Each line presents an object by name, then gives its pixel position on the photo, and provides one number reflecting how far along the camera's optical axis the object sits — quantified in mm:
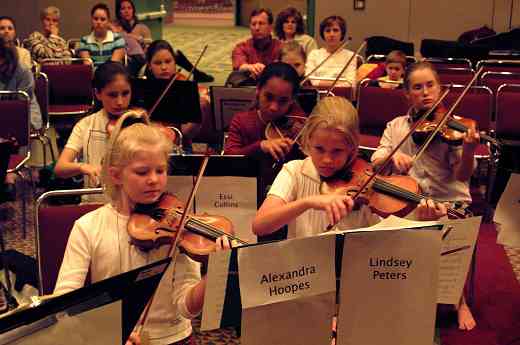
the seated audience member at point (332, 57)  5768
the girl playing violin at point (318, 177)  2174
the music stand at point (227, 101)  3668
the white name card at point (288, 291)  1494
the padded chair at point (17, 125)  4023
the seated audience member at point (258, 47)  5371
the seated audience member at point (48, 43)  6590
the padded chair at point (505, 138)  4297
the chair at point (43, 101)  4715
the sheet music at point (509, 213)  2127
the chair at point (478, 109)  4246
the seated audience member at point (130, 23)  7836
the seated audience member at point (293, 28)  6574
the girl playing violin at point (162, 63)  4145
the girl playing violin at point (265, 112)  3100
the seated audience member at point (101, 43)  6750
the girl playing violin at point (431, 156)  3135
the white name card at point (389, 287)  1585
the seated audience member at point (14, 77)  4671
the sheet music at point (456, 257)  1659
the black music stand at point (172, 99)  3762
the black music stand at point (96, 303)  1180
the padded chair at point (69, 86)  5320
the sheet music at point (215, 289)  1460
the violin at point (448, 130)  3129
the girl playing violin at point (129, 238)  1899
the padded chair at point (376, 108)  4410
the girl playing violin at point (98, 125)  3051
